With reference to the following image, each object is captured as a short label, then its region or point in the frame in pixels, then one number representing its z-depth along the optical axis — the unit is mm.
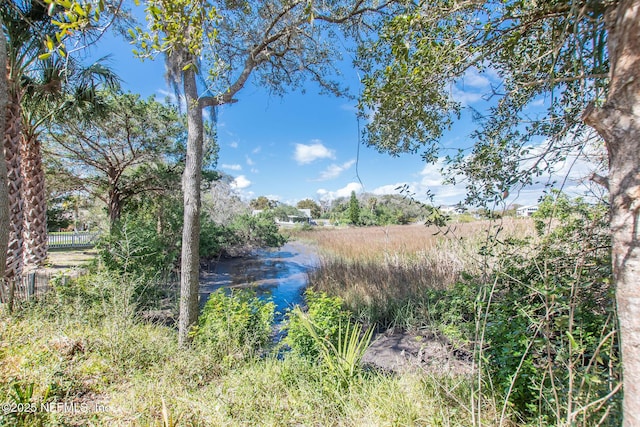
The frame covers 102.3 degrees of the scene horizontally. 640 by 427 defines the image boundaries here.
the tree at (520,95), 839
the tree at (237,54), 3490
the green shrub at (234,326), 3123
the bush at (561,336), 1371
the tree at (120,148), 7984
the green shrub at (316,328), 2872
